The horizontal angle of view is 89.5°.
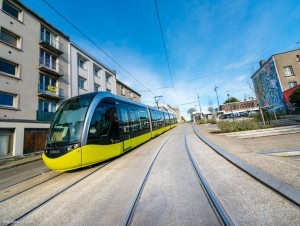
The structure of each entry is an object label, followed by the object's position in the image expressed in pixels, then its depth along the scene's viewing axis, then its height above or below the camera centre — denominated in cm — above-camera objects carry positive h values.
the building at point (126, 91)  3331 +997
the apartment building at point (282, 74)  2408 +670
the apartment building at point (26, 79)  1282 +630
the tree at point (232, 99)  7694 +1088
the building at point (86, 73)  2044 +978
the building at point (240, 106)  5156 +482
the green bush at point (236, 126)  1136 -44
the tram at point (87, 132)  499 +16
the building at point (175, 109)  8555 +1218
